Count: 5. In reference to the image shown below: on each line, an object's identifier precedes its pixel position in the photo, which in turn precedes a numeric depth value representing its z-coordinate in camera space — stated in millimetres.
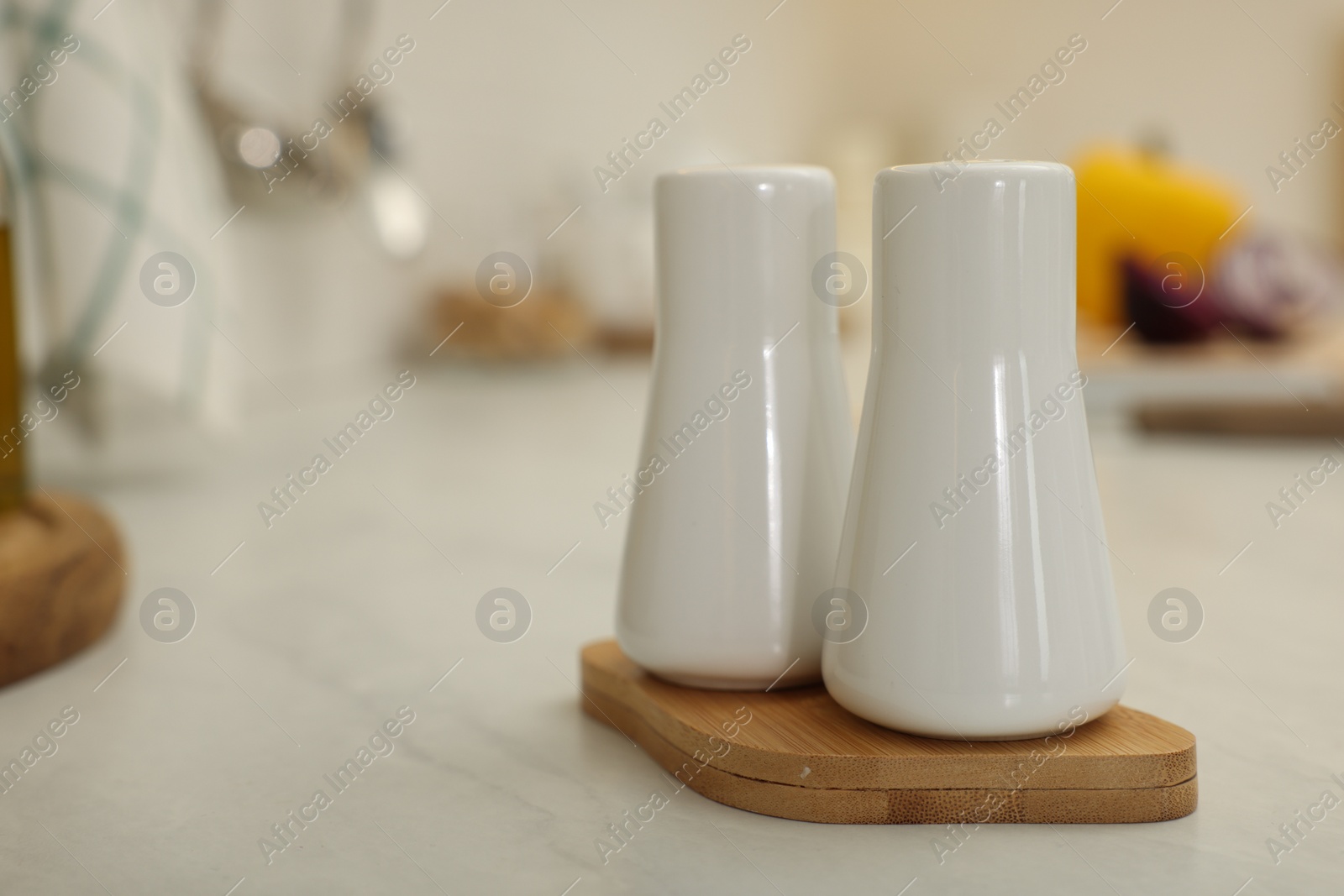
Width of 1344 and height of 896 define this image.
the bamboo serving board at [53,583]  448
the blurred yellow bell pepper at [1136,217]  1476
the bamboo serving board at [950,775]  312
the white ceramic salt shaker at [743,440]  360
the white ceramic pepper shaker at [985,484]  308
